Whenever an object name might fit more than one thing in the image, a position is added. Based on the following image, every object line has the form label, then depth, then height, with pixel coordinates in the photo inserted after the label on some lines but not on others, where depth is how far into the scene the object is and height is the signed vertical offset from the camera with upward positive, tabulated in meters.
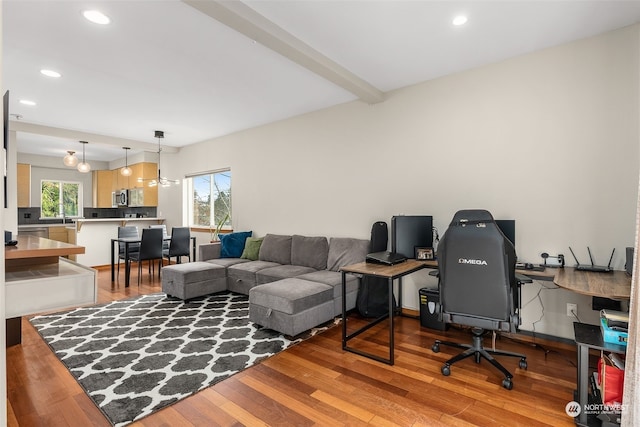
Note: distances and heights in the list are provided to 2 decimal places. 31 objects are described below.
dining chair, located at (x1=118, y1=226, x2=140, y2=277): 5.93 -0.42
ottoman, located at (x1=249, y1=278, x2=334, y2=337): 3.07 -0.91
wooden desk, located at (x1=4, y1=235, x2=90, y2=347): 1.62 -0.34
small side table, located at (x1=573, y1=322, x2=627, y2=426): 1.83 -0.83
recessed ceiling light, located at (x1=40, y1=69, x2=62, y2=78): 3.39 +1.48
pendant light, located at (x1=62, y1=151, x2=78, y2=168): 5.64 +0.92
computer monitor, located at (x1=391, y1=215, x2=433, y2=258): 3.47 -0.21
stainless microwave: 8.06 +0.38
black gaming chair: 2.26 -0.46
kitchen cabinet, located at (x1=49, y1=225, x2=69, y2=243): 7.09 -0.44
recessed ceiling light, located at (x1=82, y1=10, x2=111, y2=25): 2.41 +1.48
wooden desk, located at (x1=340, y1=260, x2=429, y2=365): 2.61 -0.49
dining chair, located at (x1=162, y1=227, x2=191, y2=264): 5.65 -0.52
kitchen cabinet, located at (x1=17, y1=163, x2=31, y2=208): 7.27 +0.64
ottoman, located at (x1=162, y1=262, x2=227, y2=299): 4.25 -0.89
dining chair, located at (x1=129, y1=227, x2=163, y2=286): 5.29 -0.55
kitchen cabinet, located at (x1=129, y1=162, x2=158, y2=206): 7.48 +0.70
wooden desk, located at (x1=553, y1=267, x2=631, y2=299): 1.93 -0.46
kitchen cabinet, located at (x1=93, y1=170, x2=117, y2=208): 8.70 +0.67
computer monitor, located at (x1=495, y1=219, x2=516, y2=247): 2.99 -0.13
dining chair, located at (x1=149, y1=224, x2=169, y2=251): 6.24 -0.57
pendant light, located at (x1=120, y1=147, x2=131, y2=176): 6.63 +1.24
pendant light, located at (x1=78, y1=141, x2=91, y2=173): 6.25 +0.89
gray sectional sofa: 3.14 -0.75
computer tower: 3.32 -0.99
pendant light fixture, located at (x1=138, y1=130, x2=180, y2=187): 5.94 +0.78
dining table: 5.20 -0.76
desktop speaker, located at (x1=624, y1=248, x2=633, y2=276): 2.33 -0.34
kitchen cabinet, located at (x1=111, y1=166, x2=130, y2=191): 8.09 +0.82
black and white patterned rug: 2.24 -1.21
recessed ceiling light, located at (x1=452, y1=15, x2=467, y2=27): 2.50 +1.51
